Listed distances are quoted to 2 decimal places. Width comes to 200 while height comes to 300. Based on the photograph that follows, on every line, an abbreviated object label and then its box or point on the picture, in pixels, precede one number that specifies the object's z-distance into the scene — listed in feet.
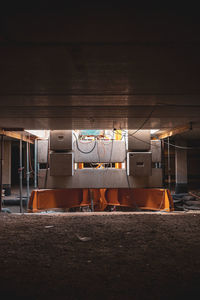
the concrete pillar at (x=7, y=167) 37.70
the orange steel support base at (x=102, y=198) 21.71
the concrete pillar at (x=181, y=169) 39.19
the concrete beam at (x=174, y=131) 20.43
